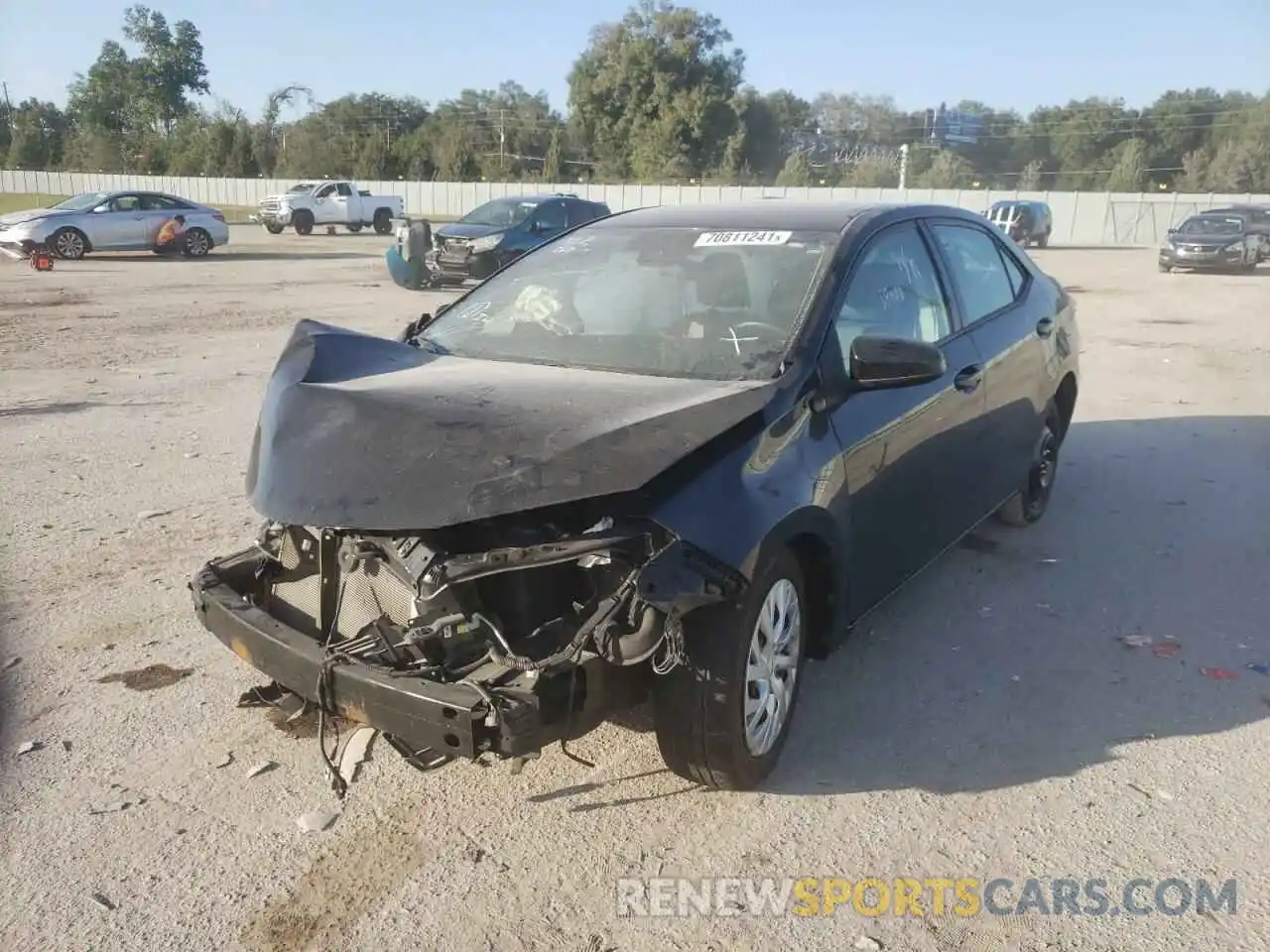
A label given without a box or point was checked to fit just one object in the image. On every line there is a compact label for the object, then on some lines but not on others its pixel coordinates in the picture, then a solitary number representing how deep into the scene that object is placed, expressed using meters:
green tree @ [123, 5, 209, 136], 85.44
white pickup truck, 35.44
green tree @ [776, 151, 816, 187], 62.78
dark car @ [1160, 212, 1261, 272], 26.05
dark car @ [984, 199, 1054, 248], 37.34
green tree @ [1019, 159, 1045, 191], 70.56
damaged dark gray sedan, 2.82
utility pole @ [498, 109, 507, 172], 75.46
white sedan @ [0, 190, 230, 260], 22.23
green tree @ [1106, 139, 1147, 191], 64.00
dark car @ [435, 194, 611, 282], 18.77
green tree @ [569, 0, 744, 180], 68.12
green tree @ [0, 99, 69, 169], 77.19
